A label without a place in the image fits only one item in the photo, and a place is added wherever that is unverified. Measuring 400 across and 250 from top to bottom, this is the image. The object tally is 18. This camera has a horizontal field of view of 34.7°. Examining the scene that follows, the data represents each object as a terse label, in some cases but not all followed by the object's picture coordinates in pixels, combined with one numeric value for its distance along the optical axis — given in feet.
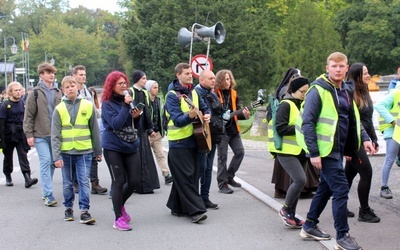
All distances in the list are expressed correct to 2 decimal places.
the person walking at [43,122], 30.22
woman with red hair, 24.07
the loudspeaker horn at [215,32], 51.73
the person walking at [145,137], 32.42
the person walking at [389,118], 29.99
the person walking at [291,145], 24.13
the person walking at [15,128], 36.55
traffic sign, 52.06
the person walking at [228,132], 31.94
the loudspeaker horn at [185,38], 54.51
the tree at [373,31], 157.99
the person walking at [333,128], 19.98
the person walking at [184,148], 25.31
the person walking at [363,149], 23.25
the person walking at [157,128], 35.09
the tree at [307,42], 133.49
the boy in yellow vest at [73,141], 25.98
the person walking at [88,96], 32.63
